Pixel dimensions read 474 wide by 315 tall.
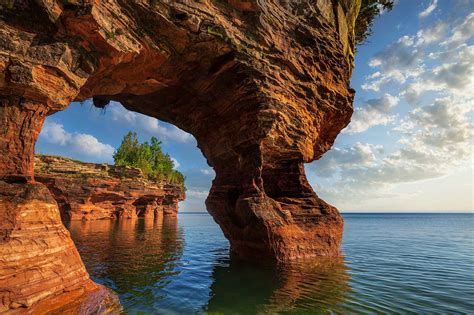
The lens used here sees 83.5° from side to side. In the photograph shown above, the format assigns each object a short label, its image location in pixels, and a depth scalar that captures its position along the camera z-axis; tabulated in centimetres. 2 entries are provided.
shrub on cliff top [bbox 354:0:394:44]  1912
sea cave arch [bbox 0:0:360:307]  719
